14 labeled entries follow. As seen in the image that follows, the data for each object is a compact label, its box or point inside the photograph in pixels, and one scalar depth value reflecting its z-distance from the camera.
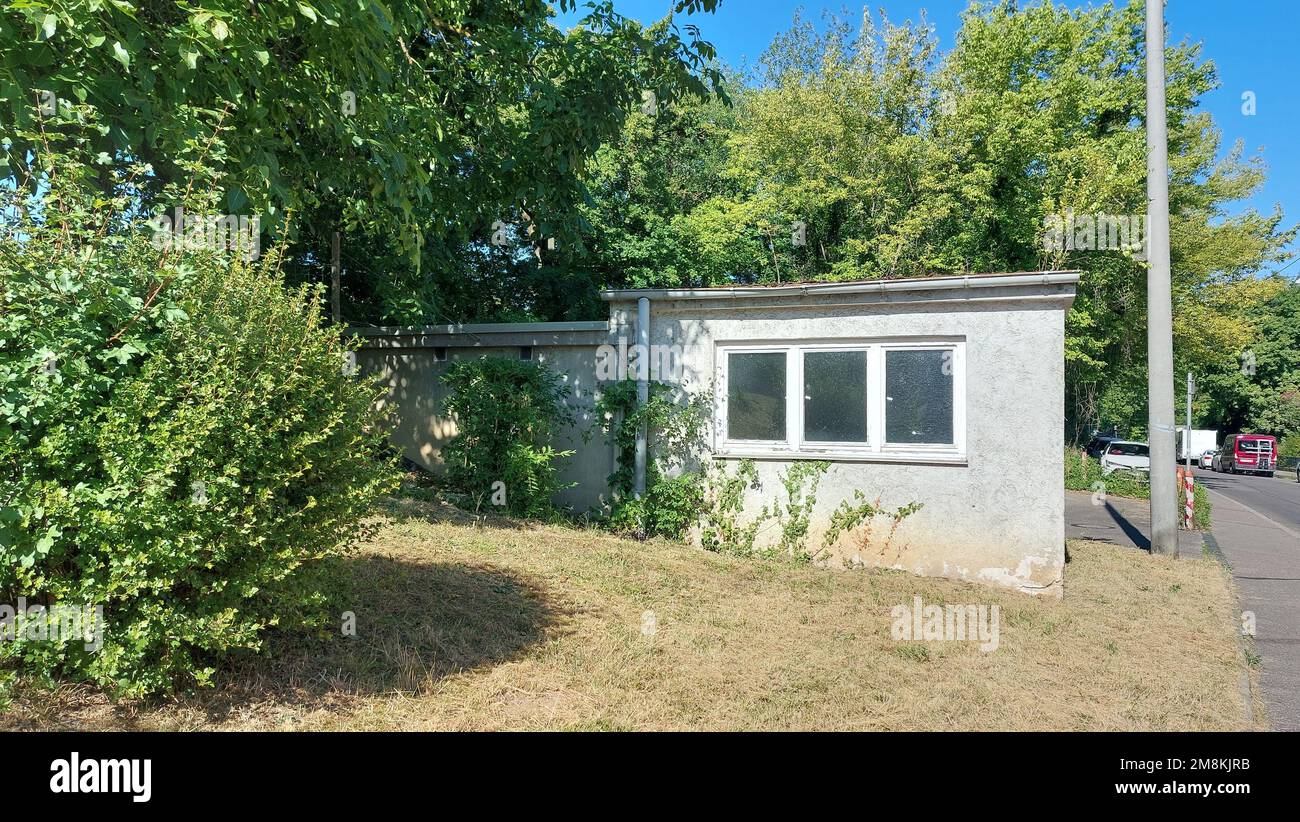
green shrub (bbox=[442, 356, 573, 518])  9.73
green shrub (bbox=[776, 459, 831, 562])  8.69
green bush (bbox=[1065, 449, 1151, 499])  20.34
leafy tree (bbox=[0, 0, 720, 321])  4.28
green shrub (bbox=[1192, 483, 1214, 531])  15.20
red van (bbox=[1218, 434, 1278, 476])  41.94
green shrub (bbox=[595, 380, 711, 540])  9.26
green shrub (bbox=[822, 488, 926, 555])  8.43
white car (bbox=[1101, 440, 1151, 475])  25.03
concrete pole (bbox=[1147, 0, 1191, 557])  11.13
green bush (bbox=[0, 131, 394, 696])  3.28
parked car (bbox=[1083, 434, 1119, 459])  27.88
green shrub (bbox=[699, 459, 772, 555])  8.96
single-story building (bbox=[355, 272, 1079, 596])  7.80
